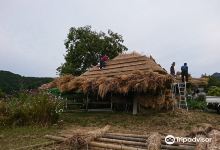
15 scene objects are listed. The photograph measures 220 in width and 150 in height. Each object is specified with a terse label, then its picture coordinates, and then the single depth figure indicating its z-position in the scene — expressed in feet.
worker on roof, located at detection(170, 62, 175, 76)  29.32
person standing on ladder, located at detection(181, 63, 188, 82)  27.00
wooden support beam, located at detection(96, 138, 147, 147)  11.75
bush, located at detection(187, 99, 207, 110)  28.50
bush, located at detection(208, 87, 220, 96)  36.10
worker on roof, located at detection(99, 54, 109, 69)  29.91
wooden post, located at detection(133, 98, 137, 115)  25.79
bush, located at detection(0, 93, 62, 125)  19.20
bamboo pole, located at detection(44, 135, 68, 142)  13.61
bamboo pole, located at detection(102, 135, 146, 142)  12.13
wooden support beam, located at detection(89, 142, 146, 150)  11.64
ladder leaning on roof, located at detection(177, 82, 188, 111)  26.94
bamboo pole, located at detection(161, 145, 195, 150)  10.85
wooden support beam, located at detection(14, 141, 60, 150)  13.15
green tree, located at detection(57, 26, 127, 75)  43.98
